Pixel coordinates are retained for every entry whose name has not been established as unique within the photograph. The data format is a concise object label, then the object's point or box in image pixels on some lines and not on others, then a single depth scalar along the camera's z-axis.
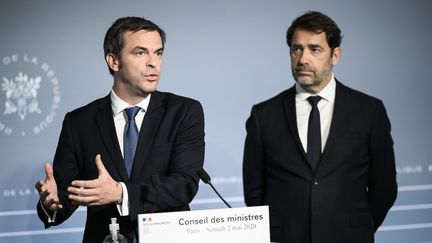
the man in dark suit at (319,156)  6.80
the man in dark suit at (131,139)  5.99
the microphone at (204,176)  5.43
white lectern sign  4.82
